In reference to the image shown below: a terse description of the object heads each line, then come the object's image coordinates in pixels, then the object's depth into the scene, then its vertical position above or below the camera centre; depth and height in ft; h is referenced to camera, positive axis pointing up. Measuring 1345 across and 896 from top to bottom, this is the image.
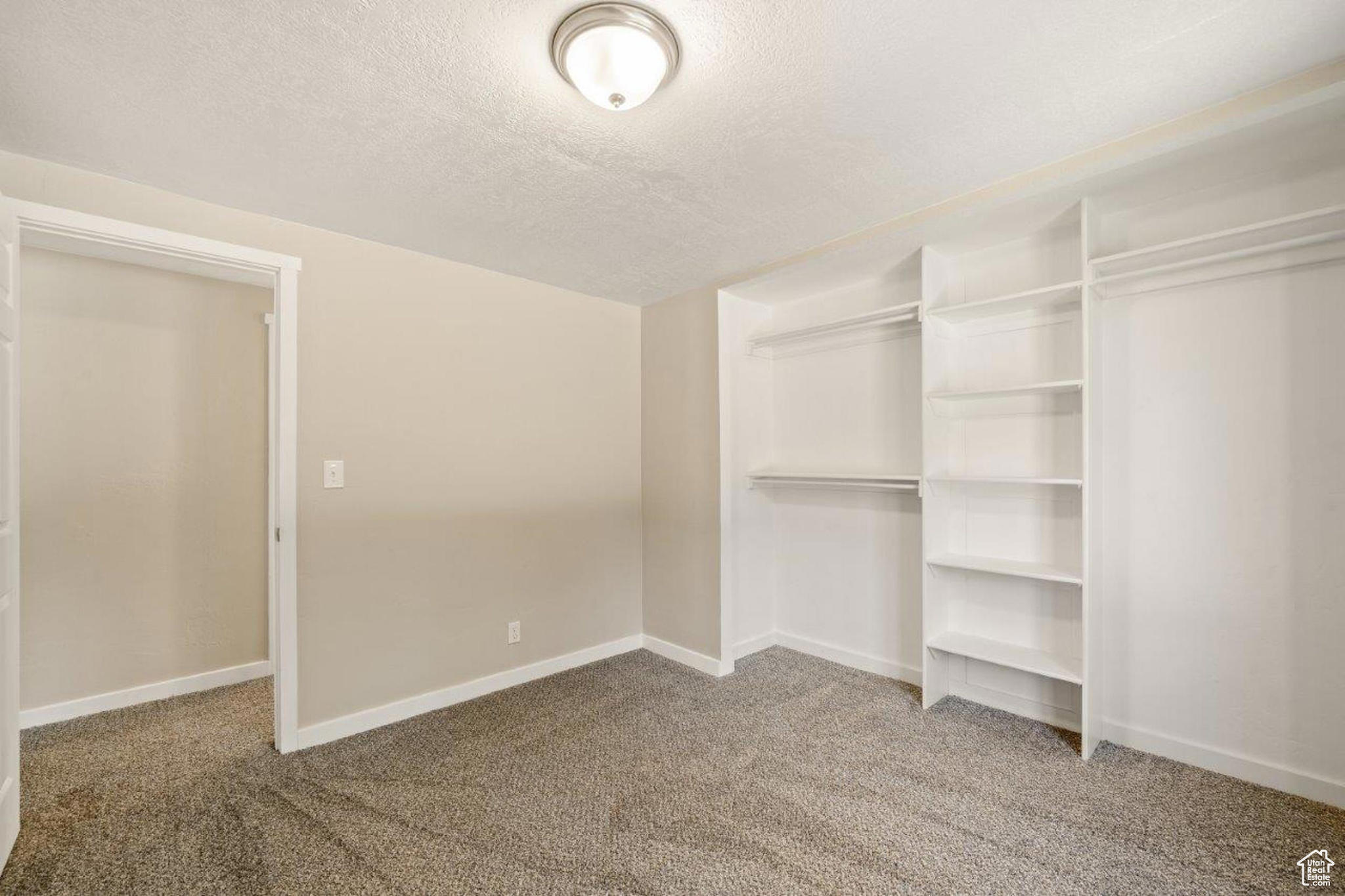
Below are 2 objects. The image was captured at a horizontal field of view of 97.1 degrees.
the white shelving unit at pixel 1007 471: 8.61 -0.31
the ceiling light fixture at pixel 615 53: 4.73 +3.35
